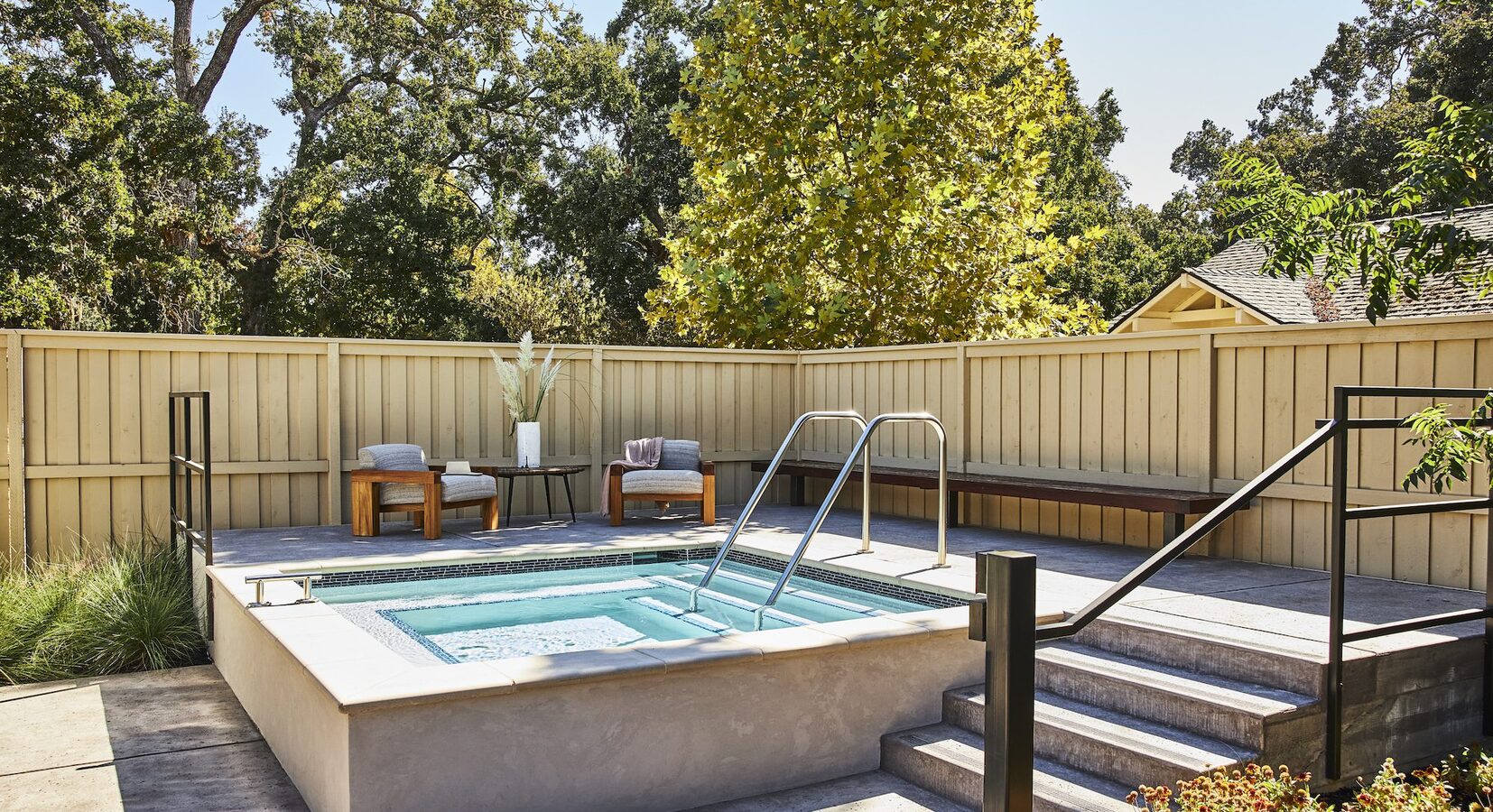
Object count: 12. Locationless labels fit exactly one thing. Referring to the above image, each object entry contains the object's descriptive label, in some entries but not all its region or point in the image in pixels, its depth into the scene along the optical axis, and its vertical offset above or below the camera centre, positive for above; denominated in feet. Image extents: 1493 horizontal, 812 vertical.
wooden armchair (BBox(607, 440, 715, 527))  27.45 -2.63
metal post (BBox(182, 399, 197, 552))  20.21 -1.40
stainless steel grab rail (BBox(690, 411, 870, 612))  19.04 -2.12
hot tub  11.01 -3.61
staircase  11.74 -3.83
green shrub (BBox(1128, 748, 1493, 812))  9.70 -3.72
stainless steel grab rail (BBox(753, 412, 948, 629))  17.35 -1.84
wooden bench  20.61 -2.29
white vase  27.71 -1.66
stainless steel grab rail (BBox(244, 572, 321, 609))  15.78 -2.96
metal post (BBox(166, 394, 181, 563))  23.09 -1.46
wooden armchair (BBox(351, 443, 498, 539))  24.84 -2.47
